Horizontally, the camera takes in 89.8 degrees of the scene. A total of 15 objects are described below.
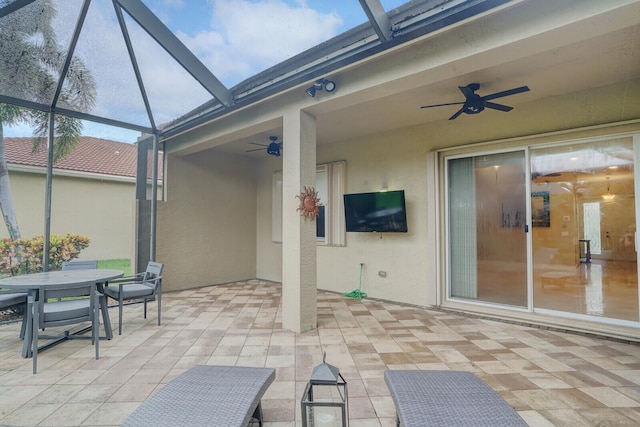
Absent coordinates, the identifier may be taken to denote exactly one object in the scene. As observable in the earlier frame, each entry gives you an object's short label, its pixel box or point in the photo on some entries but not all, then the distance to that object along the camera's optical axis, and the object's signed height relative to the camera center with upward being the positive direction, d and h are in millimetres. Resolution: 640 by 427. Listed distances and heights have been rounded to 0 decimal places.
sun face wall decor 4125 +324
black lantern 1621 -925
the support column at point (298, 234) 4133 -82
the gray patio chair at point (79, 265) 4506 -528
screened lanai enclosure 3207 +2114
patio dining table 3113 -556
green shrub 4461 -355
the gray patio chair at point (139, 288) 4094 -818
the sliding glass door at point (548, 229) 4082 -25
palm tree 3854 +2025
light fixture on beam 3719 +1663
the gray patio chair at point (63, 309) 2992 -816
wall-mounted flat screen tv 5527 +283
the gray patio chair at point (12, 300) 3418 -789
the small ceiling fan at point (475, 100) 3805 +1528
